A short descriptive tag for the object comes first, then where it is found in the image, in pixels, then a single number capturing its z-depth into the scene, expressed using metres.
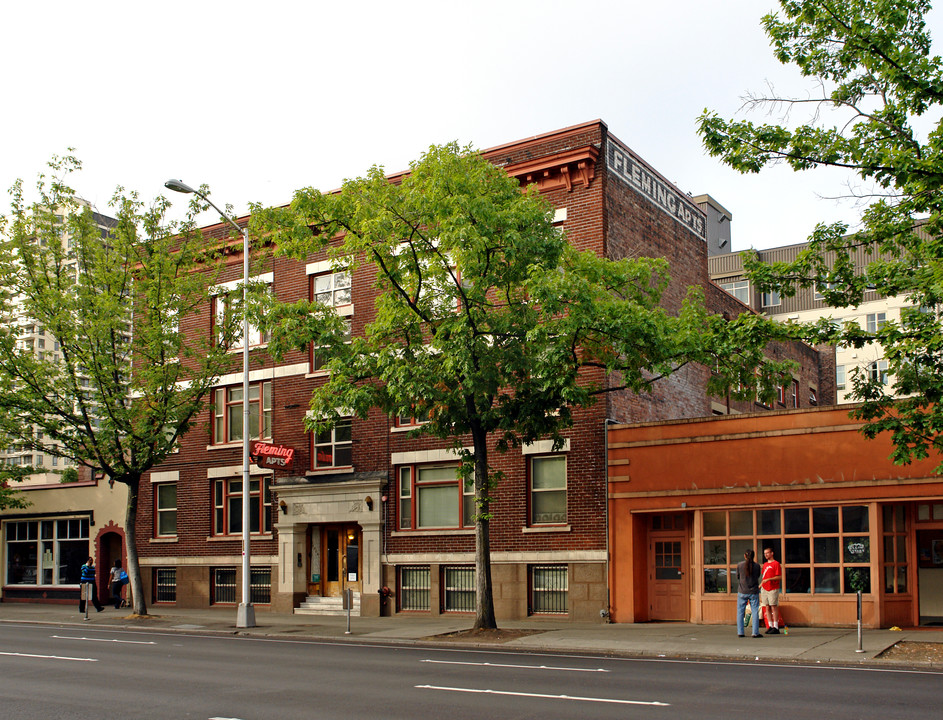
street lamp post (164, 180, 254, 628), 24.28
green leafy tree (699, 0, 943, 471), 15.21
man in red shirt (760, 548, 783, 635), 19.70
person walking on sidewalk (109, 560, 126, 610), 31.98
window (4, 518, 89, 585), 36.56
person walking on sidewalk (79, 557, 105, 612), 29.83
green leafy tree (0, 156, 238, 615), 26.98
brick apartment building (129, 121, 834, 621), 24.89
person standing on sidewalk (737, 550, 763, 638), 19.12
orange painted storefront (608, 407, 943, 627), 20.64
